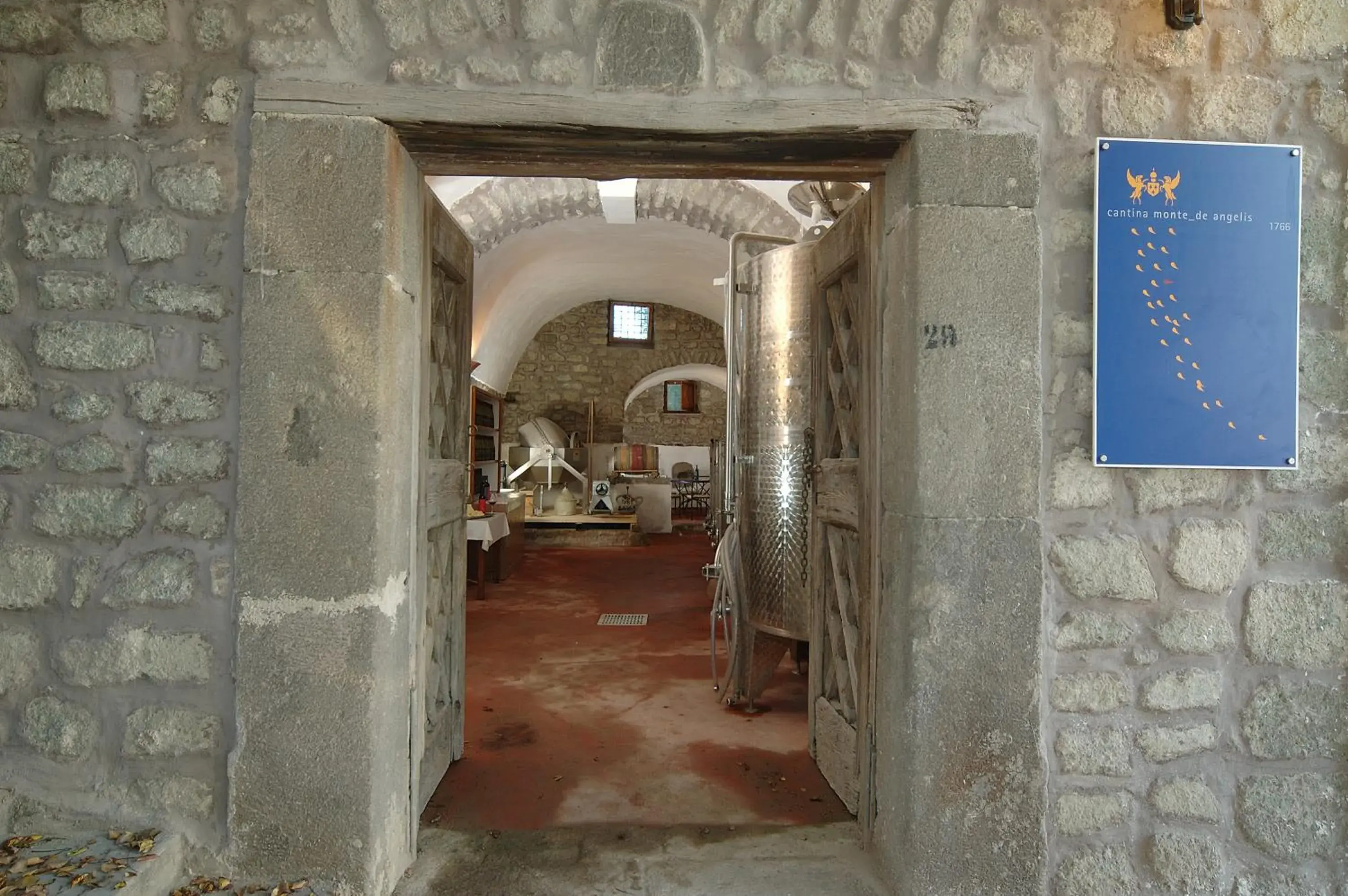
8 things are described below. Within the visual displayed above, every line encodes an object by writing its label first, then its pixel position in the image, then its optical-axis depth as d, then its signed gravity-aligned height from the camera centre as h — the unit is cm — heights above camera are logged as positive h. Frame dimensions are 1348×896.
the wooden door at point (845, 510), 236 -20
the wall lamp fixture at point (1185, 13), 201 +115
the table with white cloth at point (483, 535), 632 -72
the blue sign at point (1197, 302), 205 +41
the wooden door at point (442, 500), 243 -18
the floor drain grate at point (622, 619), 580 -129
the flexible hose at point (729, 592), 382 -70
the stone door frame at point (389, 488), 199 -10
